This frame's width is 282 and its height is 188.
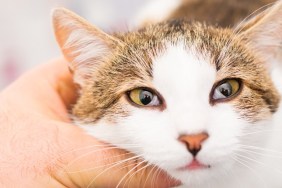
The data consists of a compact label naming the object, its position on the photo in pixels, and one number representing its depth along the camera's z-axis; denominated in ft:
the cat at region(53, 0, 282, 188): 0.90
